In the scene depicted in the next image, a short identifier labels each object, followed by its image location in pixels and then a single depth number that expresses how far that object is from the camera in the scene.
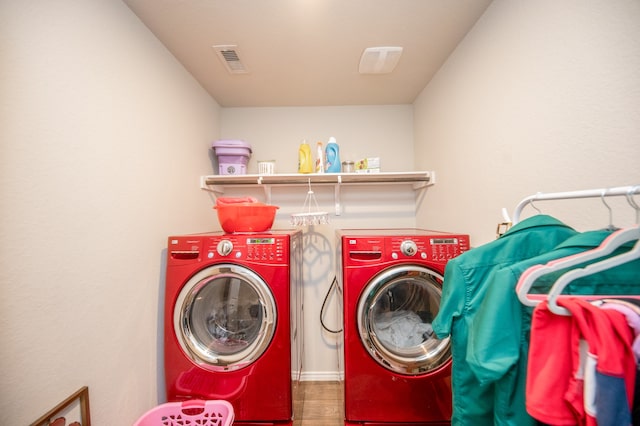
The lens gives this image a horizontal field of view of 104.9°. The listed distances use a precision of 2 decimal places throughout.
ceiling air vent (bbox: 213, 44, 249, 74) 1.61
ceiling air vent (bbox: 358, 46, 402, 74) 1.63
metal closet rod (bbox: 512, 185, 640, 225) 0.60
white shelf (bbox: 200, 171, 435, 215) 1.98
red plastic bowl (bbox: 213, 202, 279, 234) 1.60
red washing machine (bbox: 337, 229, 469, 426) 1.38
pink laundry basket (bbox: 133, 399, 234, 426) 1.36
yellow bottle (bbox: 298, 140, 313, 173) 2.09
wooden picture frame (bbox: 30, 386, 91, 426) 0.89
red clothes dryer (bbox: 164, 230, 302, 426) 1.39
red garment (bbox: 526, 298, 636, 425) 0.48
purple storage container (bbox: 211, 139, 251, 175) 2.11
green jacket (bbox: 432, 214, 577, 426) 0.80
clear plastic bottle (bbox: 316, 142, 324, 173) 2.07
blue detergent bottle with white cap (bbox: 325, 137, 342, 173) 2.08
